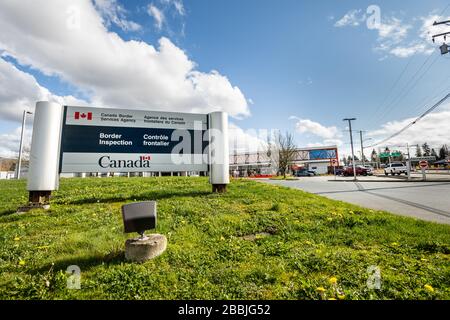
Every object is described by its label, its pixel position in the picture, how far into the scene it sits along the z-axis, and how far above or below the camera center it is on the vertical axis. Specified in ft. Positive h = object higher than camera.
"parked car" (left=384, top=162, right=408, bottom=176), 119.48 +3.29
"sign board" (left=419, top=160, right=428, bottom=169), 68.13 +2.98
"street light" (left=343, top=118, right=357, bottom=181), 109.60 +24.17
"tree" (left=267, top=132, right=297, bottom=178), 148.81 +15.66
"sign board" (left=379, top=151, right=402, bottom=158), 193.63 +17.60
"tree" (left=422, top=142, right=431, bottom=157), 375.25 +40.08
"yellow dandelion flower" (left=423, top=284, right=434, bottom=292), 8.67 -4.38
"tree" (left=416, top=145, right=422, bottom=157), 384.31 +37.90
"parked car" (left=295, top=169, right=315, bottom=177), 167.66 +1.76
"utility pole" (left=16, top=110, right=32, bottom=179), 80.89 +16.37
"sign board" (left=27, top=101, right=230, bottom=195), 23.27 +4.03
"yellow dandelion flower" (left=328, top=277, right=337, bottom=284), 9.29 -4.28
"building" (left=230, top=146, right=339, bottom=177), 213.52 +17.42
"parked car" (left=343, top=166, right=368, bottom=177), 122.25 +2.01
